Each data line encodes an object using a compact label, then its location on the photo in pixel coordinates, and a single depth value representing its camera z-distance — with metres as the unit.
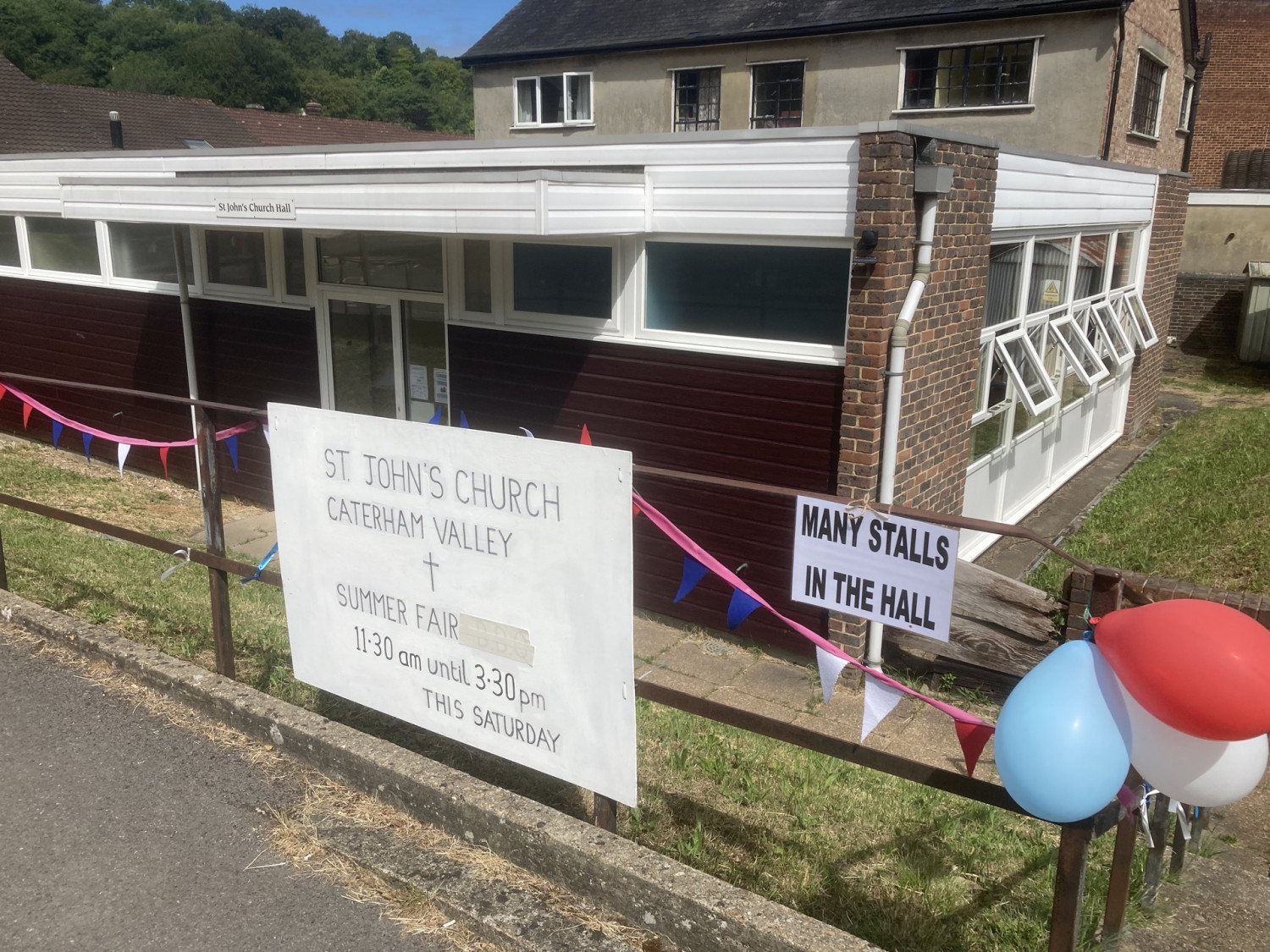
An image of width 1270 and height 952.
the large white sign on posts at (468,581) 3.24
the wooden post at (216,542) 4.36
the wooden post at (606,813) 3.43
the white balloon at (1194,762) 2.38
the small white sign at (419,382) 9.17
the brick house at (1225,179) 20.77
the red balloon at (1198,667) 2.17
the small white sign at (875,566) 2.83
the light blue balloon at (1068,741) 2.41
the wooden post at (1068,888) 2.66
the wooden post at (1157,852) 3.22
